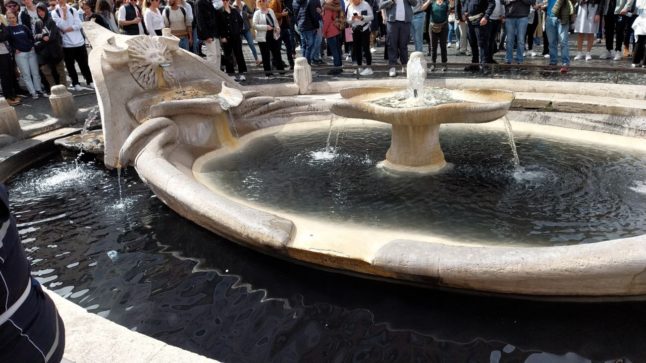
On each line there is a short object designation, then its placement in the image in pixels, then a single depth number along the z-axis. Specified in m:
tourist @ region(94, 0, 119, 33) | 9.69
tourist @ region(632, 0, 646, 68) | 8.94
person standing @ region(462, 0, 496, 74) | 9.39
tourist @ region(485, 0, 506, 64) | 9.44
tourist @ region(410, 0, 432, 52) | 10.98
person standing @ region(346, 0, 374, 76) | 10.30
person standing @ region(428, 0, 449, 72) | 10.39
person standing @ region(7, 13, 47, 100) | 9.47
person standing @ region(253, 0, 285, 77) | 10.65
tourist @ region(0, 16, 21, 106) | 9.21
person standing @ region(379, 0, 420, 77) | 9.50
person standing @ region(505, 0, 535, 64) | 9.34
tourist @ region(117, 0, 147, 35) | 10.14
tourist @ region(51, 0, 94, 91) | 10.26
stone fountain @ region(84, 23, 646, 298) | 2.91
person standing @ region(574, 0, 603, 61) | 9.87
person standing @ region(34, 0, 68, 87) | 9.81
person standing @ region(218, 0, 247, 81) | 10.48
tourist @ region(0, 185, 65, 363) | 1.54
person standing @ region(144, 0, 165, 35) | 10.01
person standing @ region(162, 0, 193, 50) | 10.25
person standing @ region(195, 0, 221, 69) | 9.98
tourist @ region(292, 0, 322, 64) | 10.85
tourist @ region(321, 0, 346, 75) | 10.66
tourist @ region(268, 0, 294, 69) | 11.39
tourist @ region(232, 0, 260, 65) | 11.65
